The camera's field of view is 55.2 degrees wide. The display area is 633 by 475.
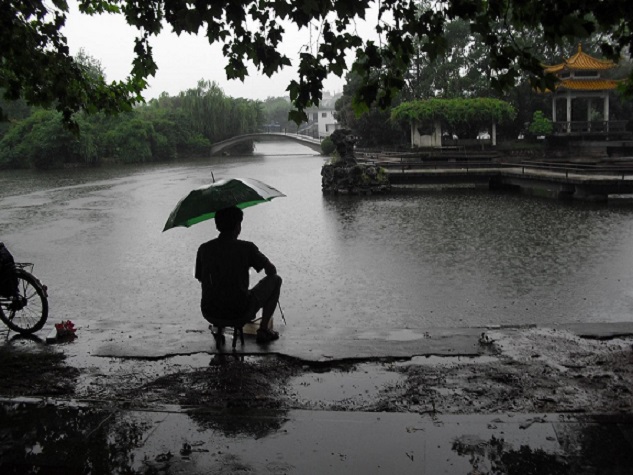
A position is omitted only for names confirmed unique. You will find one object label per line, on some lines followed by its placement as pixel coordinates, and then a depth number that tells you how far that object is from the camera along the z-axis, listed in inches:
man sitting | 175.5
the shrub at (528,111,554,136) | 1469.0
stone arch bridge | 2433.6
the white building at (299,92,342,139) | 3646.7
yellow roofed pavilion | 1430.9
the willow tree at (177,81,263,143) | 2457.9
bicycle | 224.4
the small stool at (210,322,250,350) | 187.2
